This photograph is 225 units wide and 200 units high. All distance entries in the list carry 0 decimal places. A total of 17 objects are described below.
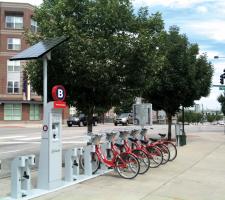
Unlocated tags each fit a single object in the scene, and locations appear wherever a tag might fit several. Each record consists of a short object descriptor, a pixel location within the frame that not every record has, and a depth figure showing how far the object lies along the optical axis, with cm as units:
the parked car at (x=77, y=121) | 2978
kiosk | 525
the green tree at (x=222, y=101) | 4320
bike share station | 484
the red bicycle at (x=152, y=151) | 750
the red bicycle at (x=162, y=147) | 786
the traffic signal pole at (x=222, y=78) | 2053
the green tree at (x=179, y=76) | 1344
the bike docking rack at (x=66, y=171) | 482
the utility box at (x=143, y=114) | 1072
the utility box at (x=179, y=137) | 1205
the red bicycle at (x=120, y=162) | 626
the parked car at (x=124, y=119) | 3373
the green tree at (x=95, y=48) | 721
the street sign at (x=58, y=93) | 536
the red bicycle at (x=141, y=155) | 674
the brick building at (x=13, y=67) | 3373
